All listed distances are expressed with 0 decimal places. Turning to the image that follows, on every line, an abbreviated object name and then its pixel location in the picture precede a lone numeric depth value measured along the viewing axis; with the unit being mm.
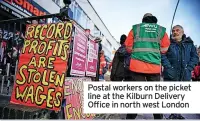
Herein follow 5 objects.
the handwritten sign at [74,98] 2343
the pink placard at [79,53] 2354
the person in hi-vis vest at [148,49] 2705
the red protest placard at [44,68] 2137
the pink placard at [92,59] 2825
